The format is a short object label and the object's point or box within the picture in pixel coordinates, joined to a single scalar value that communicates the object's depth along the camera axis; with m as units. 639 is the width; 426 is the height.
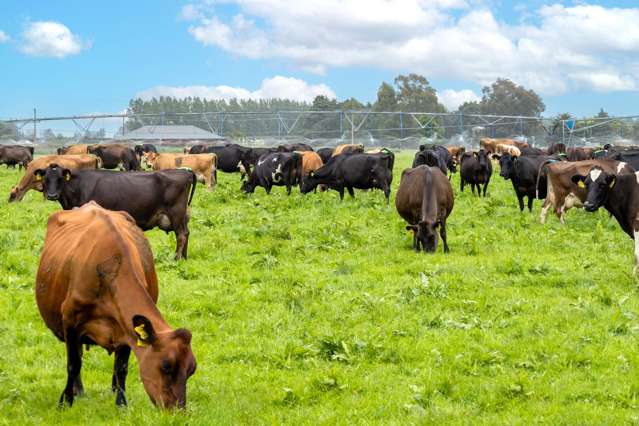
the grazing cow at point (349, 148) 36.16
